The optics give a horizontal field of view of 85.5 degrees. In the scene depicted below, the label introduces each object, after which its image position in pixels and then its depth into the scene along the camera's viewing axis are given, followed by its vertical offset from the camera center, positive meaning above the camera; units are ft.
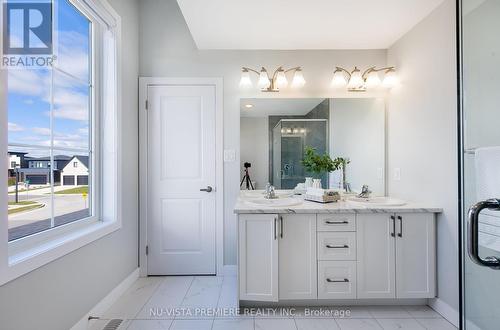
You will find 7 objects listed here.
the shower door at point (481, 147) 3.09 +0.22
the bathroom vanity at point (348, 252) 6.54 -2.12
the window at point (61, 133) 4.42 +0.69
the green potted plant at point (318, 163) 8.66 +0.09
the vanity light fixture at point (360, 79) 8.55 +2.79
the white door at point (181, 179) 8.84 -0.42
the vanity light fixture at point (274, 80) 8.64 +2.77
